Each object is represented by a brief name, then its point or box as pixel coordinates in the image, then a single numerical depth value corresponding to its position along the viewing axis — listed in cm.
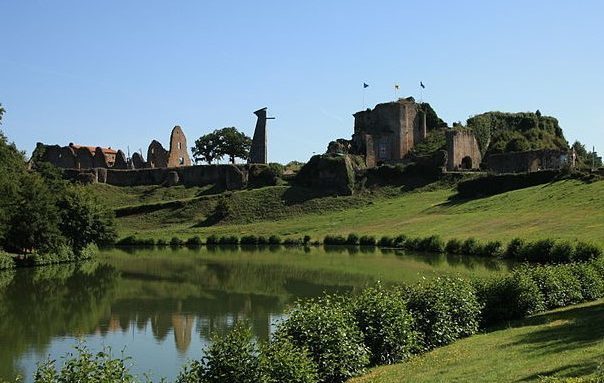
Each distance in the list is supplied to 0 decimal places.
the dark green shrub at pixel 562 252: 4075
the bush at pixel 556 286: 2378
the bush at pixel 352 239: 6950
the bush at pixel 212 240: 7744
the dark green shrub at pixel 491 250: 5128
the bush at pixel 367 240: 6789
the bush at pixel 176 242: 7712
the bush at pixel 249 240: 7650
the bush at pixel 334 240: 7088
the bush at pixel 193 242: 7674
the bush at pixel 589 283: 2495
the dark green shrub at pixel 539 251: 4384
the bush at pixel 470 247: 5367
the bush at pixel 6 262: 5066
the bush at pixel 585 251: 3847
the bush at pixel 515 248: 4809
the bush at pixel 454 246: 5593
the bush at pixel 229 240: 7749
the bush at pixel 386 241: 6538
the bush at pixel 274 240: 7531
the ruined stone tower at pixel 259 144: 10969
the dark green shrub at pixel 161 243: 7696
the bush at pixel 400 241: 6375
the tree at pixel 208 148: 13282
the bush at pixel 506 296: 2227
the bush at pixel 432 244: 5819
